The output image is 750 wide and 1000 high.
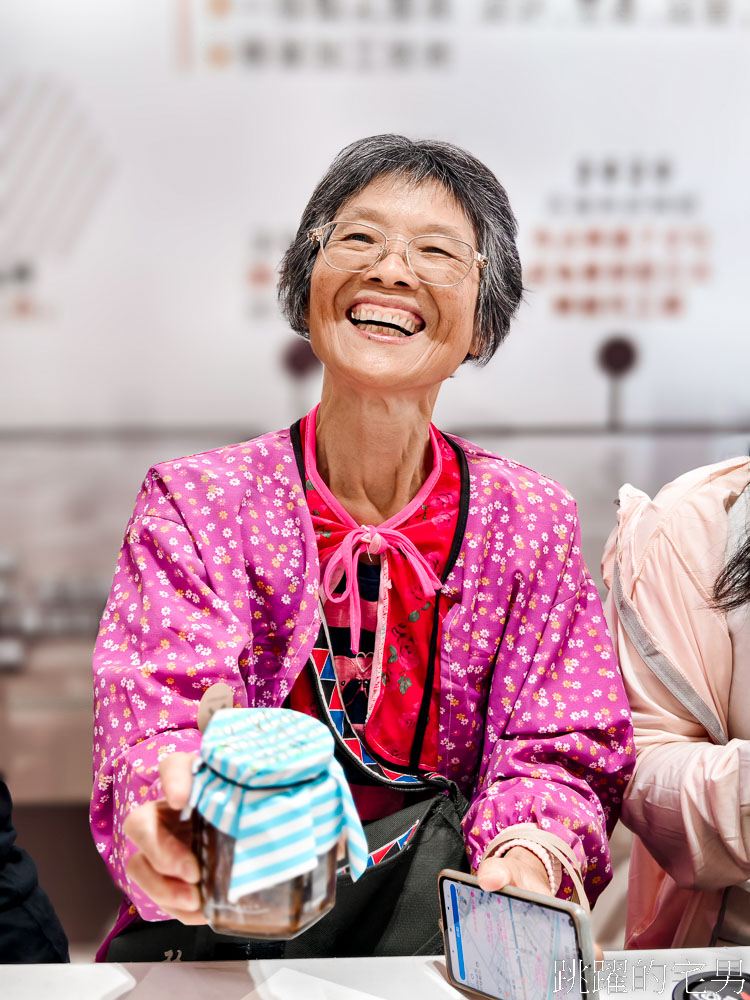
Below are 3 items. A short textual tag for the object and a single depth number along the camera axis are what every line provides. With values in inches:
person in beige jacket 52.5
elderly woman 51.0
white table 39.6
